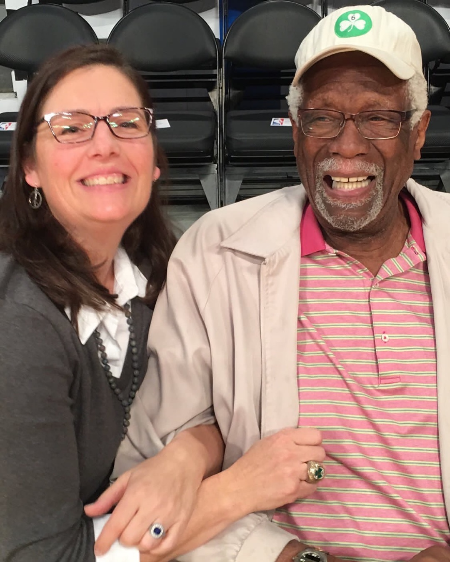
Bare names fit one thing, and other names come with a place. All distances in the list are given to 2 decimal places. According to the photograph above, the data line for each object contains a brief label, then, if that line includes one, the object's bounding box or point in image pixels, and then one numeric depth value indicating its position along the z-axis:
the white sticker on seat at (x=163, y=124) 2.99
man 1.25
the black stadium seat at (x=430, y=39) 3.15
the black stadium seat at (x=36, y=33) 3.33
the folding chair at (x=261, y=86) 2.92
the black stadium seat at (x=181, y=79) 2.94
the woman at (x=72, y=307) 0.96
